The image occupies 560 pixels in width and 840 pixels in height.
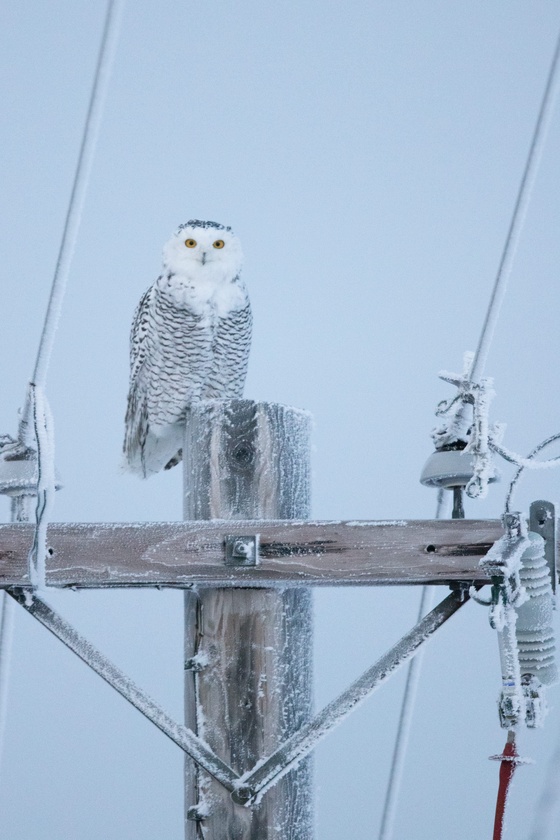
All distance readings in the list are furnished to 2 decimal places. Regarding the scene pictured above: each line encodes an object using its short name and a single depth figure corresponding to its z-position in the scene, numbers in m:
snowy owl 24.71
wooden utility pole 23.47
